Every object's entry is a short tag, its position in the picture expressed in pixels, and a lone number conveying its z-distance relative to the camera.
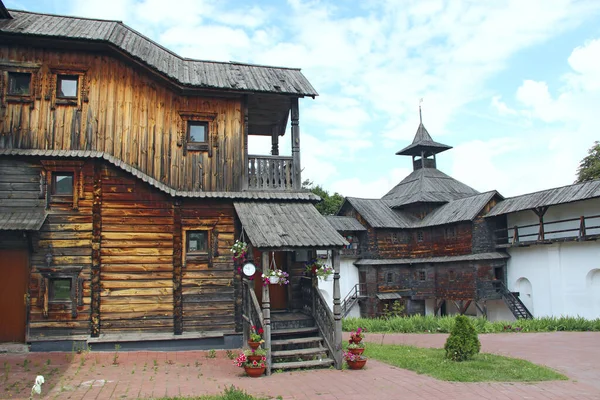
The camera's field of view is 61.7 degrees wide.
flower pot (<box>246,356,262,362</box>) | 10.55
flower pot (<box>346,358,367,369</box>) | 11.27
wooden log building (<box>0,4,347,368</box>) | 12.62
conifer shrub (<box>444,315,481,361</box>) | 12.12
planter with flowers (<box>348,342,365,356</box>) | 11.32
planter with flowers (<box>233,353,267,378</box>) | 10.46
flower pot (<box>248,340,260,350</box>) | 10.77
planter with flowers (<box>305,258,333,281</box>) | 12.45
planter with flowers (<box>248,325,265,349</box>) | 10.77
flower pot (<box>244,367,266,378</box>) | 10.45
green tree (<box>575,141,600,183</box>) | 37.88
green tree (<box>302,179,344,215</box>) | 50.78
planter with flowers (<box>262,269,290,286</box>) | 11.32
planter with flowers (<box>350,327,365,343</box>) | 11.49
